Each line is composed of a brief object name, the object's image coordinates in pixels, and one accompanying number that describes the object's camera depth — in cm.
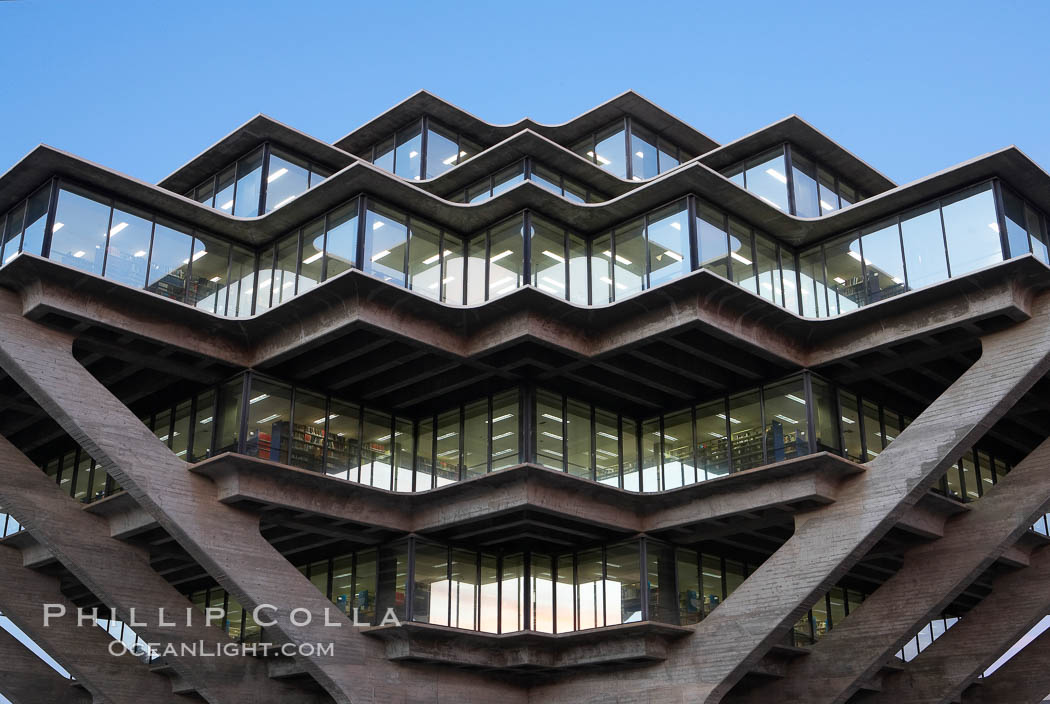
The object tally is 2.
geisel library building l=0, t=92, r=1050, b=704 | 2959
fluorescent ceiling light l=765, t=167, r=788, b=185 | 3638
